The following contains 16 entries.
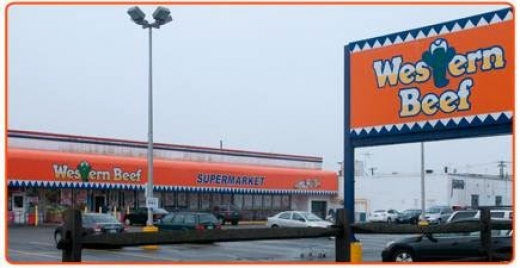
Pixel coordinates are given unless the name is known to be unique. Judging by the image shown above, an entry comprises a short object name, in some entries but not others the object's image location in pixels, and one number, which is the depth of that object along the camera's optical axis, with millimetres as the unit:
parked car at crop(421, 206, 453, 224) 47694
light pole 23512
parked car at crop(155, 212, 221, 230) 32094
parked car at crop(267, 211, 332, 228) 35625
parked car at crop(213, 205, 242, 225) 47531
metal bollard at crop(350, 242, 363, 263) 9234
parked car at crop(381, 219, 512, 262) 9188
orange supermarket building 42156
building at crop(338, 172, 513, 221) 65688
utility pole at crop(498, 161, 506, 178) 87412
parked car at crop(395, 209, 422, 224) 52462
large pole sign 11469
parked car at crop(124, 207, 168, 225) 44044
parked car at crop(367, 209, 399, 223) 54819
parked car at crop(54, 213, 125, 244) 26838
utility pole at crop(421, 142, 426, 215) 36391
